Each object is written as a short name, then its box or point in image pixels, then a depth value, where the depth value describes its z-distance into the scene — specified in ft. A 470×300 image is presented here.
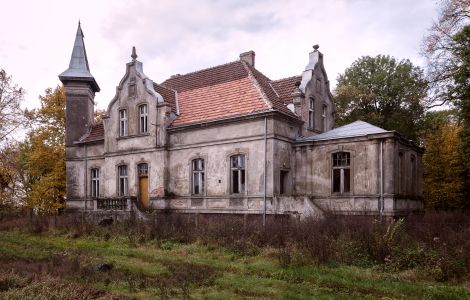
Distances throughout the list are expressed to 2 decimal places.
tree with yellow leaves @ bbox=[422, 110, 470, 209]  103.30
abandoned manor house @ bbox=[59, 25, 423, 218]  60.29
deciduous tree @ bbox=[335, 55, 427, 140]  115.96
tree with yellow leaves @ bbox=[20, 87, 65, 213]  99.76
